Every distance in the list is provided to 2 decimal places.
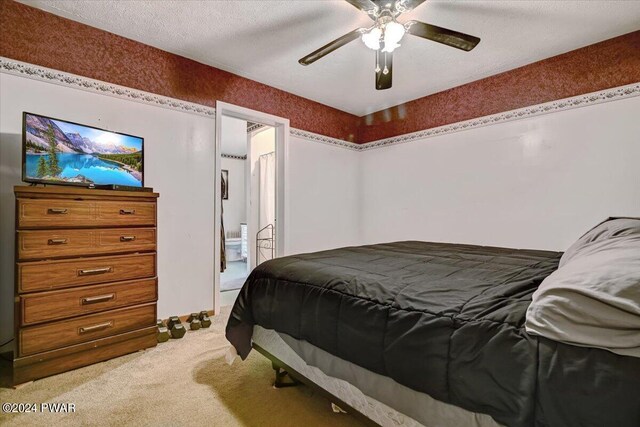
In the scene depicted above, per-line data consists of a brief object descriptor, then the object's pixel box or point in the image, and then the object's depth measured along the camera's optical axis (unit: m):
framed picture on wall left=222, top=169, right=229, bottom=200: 6.65
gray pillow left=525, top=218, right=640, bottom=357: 0.67
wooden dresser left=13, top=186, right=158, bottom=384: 1.73
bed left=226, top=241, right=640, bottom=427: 0.70
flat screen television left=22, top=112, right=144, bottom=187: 1.90
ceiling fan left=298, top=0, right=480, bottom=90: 1.85
